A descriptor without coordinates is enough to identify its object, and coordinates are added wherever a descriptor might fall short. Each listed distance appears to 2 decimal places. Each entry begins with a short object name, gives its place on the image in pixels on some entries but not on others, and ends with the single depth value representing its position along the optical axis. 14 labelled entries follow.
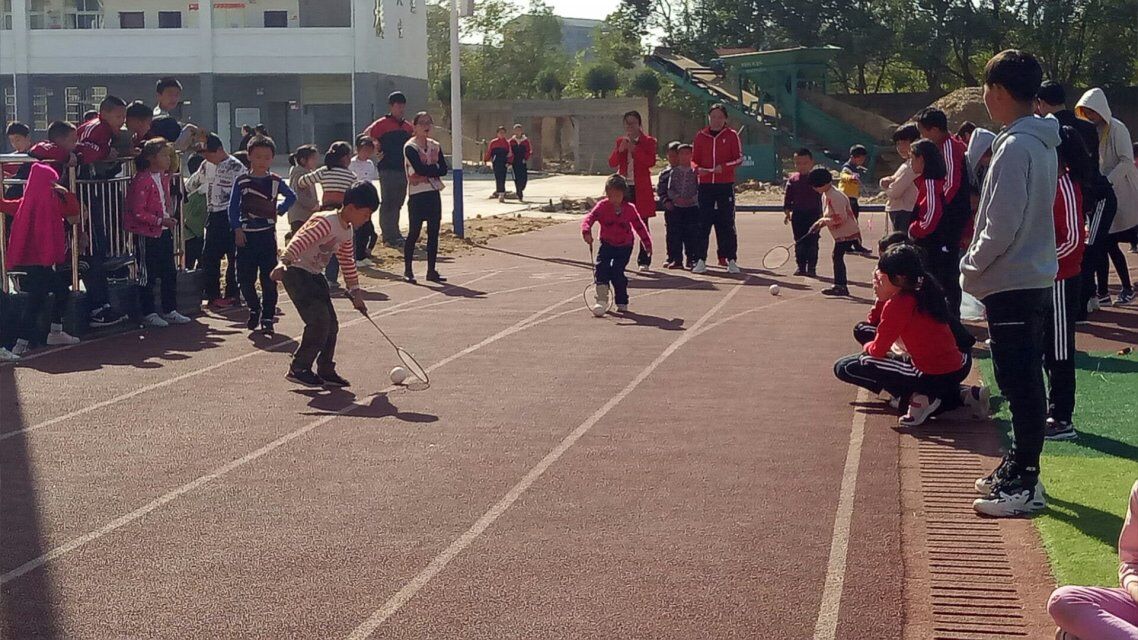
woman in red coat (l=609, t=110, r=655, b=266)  19.55
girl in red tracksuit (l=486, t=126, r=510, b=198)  37.62
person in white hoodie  13.38
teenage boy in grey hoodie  7.05
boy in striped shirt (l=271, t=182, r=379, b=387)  11.05
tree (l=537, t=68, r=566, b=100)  64.56
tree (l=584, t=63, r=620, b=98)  59.31
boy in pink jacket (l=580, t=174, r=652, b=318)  14.98
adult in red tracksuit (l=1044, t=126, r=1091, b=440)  8.71
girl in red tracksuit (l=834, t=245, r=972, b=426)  9.45
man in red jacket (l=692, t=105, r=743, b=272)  18.48
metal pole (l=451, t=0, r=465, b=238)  24.58
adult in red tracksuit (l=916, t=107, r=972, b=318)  11.49
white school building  58.81
